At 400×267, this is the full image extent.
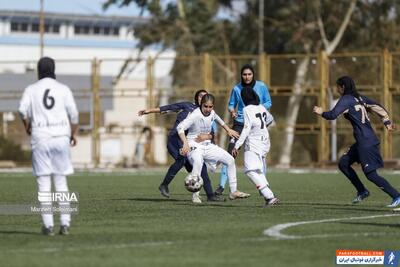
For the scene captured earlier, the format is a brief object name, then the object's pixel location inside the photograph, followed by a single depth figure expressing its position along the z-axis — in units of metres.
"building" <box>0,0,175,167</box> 48.16
